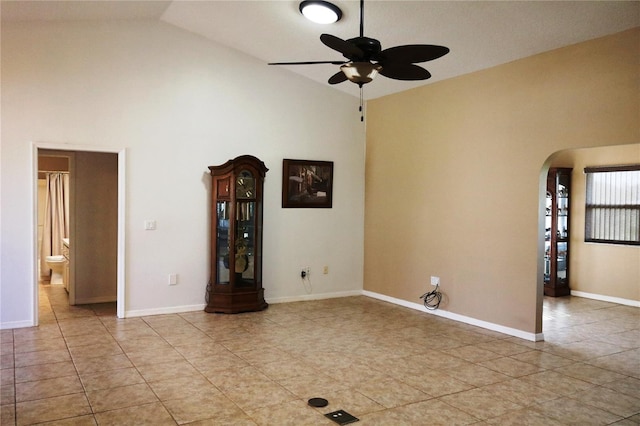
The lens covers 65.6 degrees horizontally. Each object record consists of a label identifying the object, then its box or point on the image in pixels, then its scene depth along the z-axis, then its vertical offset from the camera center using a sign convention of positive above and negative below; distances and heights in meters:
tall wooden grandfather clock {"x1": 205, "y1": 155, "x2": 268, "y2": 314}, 6.24 -0.40
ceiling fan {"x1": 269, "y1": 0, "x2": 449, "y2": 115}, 3.46 +1.07
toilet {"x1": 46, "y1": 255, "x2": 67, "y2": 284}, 8.29 -1.13
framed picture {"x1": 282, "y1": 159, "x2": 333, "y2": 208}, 6.98 +0.28
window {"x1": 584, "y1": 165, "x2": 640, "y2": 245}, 7.43 +0.02
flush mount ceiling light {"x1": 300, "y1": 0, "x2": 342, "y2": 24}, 4.74 +1.88
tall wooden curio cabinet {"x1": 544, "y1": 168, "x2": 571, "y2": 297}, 7.93 -0.40
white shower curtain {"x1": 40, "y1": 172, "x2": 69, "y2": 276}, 9.00 -0.27
